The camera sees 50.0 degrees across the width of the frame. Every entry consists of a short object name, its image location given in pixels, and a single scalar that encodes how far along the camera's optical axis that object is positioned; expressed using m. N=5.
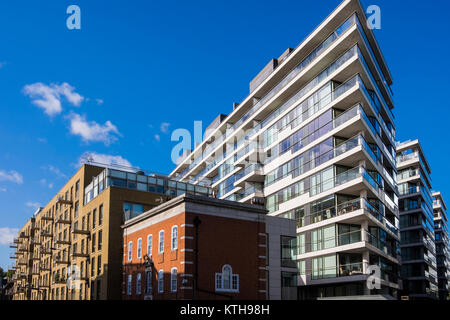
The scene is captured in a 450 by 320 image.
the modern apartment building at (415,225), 76.50
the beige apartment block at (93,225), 50.34
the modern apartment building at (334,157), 48.16
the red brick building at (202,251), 33.34
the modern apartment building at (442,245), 101.62
